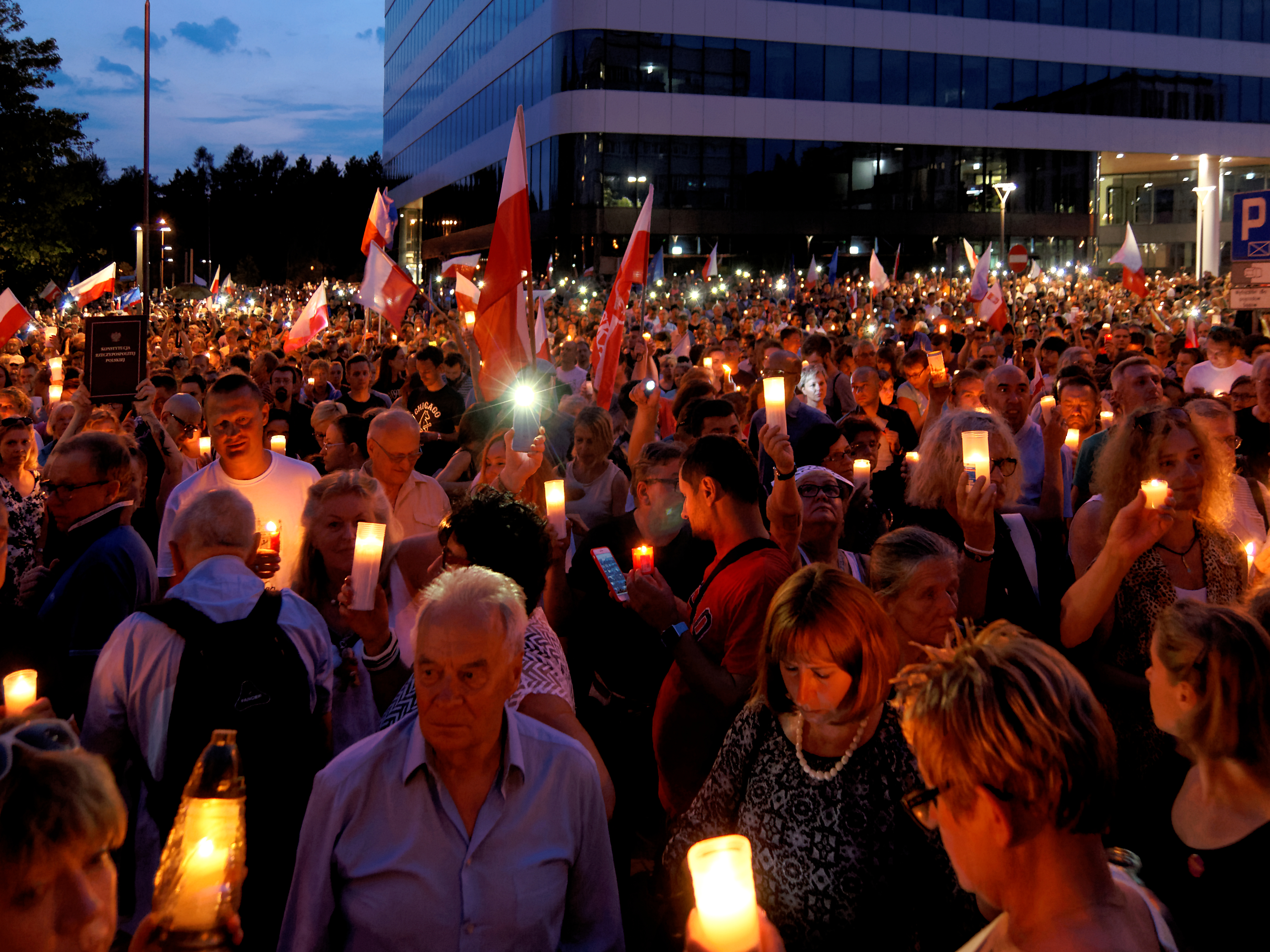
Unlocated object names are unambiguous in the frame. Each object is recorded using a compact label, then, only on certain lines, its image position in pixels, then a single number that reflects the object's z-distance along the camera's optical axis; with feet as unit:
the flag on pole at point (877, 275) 75.97
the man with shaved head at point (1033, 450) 19.77
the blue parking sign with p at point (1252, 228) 30.71
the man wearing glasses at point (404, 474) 17.58
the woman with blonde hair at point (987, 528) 13.38
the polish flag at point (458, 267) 44.31
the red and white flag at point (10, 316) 39.34
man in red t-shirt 11.04
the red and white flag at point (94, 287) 54.34
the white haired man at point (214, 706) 9.78
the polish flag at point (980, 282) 59.41
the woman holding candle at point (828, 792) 8.31
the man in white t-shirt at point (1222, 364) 31.01
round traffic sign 63.82
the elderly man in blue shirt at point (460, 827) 7.70
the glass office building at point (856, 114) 126.41
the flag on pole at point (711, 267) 75.06
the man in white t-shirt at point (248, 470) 16.83
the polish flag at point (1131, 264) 58.95
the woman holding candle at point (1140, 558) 12.28
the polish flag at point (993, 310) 55.67
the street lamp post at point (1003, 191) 103.96
